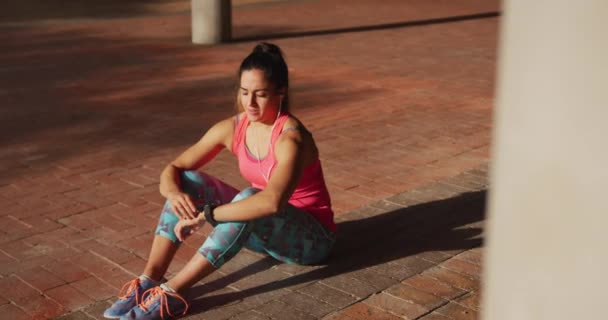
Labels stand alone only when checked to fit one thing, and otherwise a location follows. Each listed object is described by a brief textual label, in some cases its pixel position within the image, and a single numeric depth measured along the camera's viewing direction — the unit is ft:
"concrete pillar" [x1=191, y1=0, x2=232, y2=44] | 37.88
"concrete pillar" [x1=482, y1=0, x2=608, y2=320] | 3.64
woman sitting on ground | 11.65
